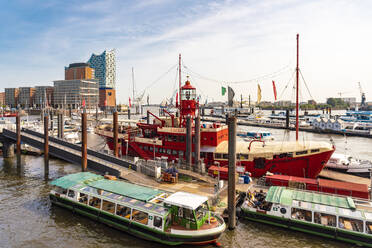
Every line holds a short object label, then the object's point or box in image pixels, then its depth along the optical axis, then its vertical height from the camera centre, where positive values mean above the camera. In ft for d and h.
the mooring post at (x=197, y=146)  86.69 -13.06
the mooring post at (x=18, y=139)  119.98 -14.83
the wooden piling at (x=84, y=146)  88.17 -13.30
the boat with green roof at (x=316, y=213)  52.37 -24.72
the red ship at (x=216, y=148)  87.51 -15.01
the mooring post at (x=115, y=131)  103.11 -9.10
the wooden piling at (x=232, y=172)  56.39 -14.62
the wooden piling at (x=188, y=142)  87.80 -11.65
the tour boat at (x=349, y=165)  99.09 -23.24
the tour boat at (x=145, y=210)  51.06 -23.93
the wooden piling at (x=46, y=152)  105.23 -18.54
